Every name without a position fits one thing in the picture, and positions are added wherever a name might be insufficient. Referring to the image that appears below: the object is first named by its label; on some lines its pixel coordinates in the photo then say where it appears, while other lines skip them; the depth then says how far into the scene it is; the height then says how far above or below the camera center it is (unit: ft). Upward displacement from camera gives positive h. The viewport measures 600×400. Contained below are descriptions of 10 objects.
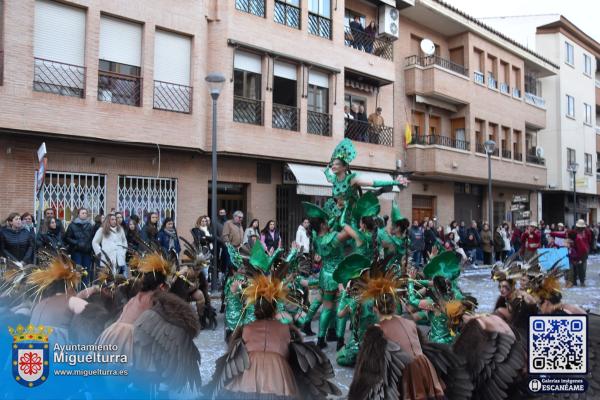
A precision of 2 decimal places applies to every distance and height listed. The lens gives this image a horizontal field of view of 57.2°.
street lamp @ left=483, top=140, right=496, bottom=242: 63.62 +8.79
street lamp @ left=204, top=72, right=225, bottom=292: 37.59 +4.59
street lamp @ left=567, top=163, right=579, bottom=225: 89.51 +9.22
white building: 106.83 +24.06
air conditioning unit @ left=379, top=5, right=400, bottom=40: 69.26 +25.34
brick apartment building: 41.37 +11.58
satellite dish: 74.95 +23.97
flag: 74.43 +11.66
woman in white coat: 33.58 -1.28
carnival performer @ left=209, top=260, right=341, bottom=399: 12.33 -3.23
